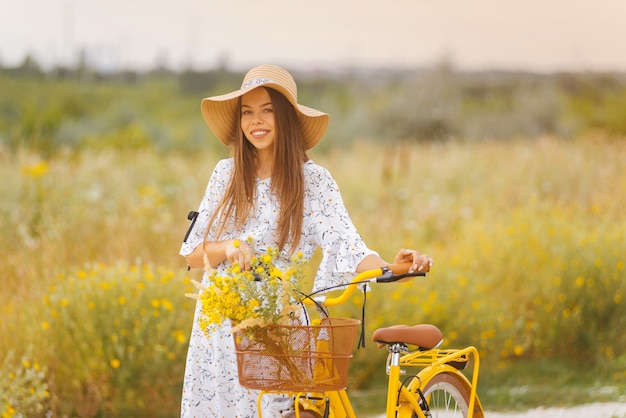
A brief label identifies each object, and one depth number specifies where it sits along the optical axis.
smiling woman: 6.81
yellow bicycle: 5.40
